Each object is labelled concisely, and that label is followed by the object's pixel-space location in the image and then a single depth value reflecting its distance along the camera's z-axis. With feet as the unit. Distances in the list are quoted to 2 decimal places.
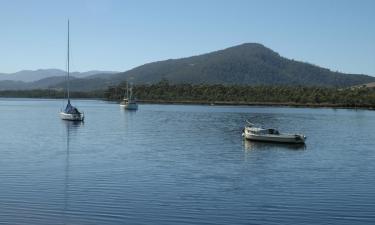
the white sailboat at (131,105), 505.25
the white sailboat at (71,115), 312.09
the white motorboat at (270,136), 199.52
